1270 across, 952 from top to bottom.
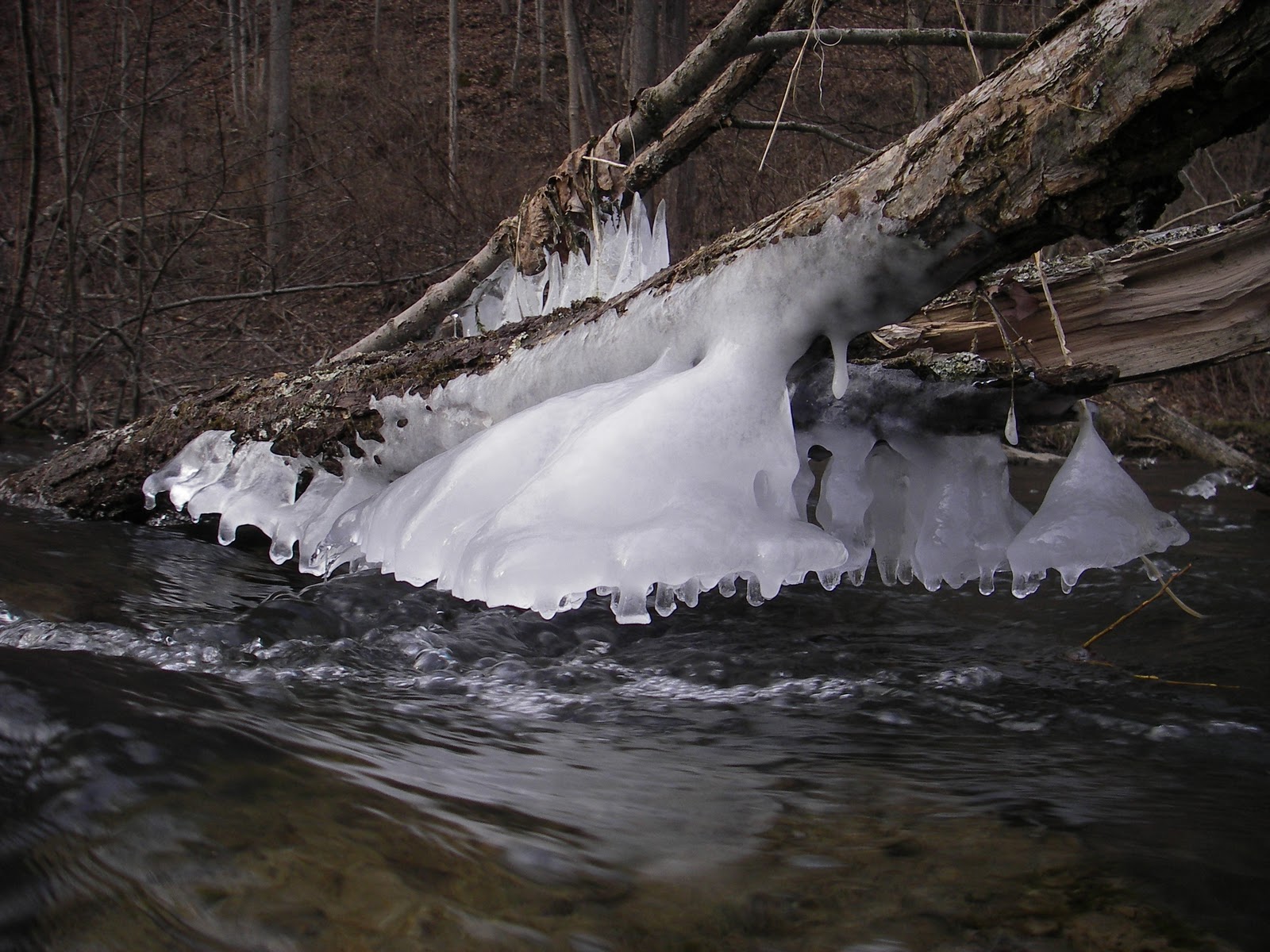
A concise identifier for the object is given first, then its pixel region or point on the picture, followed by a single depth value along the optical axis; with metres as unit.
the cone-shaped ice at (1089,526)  2.61
